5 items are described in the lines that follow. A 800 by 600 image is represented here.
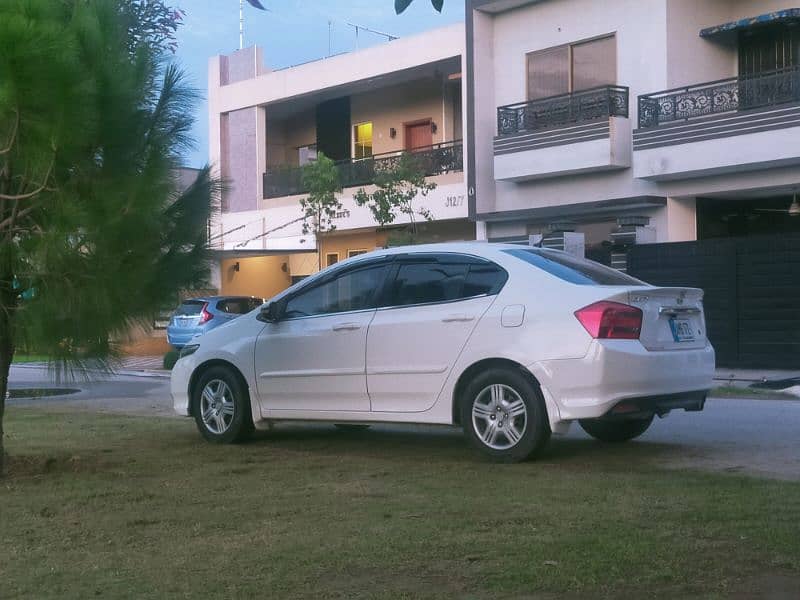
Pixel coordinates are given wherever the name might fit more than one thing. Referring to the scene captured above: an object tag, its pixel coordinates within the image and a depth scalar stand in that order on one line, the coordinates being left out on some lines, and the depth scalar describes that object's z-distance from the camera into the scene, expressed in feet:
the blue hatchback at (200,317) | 81.20
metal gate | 59.31
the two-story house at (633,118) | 64.80
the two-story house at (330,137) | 87.97
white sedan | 25.41
